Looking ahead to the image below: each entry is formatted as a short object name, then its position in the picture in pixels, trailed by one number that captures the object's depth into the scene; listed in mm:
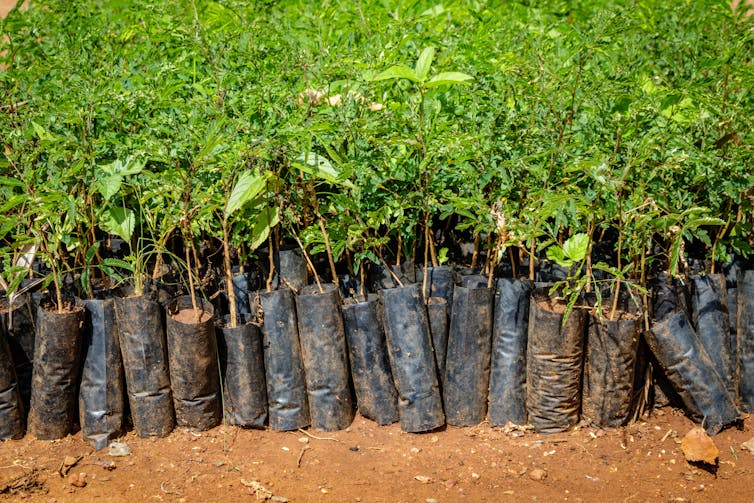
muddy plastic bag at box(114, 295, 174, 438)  3006
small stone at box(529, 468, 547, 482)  2830
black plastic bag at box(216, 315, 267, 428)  3107
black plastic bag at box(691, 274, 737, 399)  3184
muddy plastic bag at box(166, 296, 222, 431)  3012
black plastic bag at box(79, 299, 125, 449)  3076
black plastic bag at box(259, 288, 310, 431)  3135
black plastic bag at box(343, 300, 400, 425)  3143
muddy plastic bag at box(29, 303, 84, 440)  3012
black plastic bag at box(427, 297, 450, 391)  3156
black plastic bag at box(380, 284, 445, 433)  3078
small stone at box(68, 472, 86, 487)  2842
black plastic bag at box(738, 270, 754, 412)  3186
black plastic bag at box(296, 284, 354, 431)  3115
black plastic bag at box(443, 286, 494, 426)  3111
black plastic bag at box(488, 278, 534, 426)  3094
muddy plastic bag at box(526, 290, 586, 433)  2980
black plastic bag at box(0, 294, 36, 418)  3135
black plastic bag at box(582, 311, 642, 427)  2984
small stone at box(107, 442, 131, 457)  3016
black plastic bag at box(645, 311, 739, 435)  3033
